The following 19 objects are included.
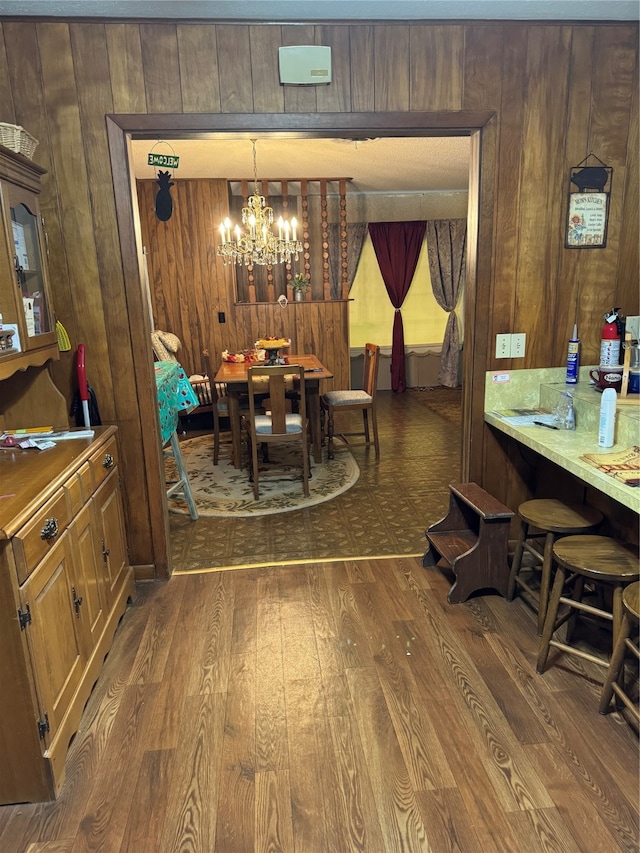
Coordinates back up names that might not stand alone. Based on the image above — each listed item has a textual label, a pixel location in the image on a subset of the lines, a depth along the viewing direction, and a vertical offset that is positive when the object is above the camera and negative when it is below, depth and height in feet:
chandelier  15.94 +1.73
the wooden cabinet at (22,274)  6.44 +0.41
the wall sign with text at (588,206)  8.48 +1.22
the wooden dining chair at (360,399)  15.57 -2.85
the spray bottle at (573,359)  8.82 -1.11
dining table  13.76 -2.29
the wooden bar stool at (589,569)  5.97 -3.00
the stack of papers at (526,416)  8.45 -1.95
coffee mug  8.10 -1.30
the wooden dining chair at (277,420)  12.16 -2.78
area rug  12.25 -4.41
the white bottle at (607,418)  6.86 -1.60
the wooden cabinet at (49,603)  4.88 -2.92
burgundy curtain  23.26 +1.71
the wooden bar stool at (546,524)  7.14 -2.97
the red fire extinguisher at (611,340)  8.23 -0.78
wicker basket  6.66 +2.02
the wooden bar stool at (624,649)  5.31 -3.61
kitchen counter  6.28 -1.85
